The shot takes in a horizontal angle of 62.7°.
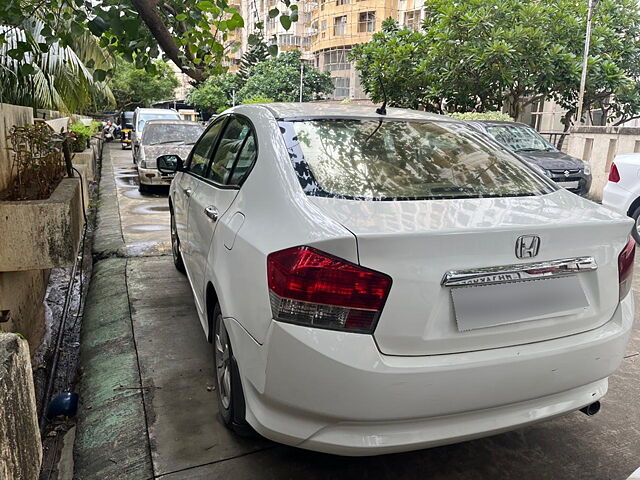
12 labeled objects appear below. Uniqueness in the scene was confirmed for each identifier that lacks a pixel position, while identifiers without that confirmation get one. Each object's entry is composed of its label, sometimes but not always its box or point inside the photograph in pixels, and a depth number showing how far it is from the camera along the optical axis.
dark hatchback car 9.23
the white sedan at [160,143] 10.03
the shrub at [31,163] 4.12
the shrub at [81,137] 8.43
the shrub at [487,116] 12.73
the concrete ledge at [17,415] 1.63
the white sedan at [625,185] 6.48
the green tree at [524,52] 13.34
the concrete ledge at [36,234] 3.56
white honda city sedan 1.79
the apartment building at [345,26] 39.41
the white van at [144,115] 16.07
